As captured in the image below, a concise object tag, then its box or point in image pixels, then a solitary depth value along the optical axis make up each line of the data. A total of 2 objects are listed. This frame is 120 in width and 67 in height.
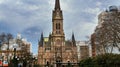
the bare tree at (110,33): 25.88
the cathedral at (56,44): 74.20
